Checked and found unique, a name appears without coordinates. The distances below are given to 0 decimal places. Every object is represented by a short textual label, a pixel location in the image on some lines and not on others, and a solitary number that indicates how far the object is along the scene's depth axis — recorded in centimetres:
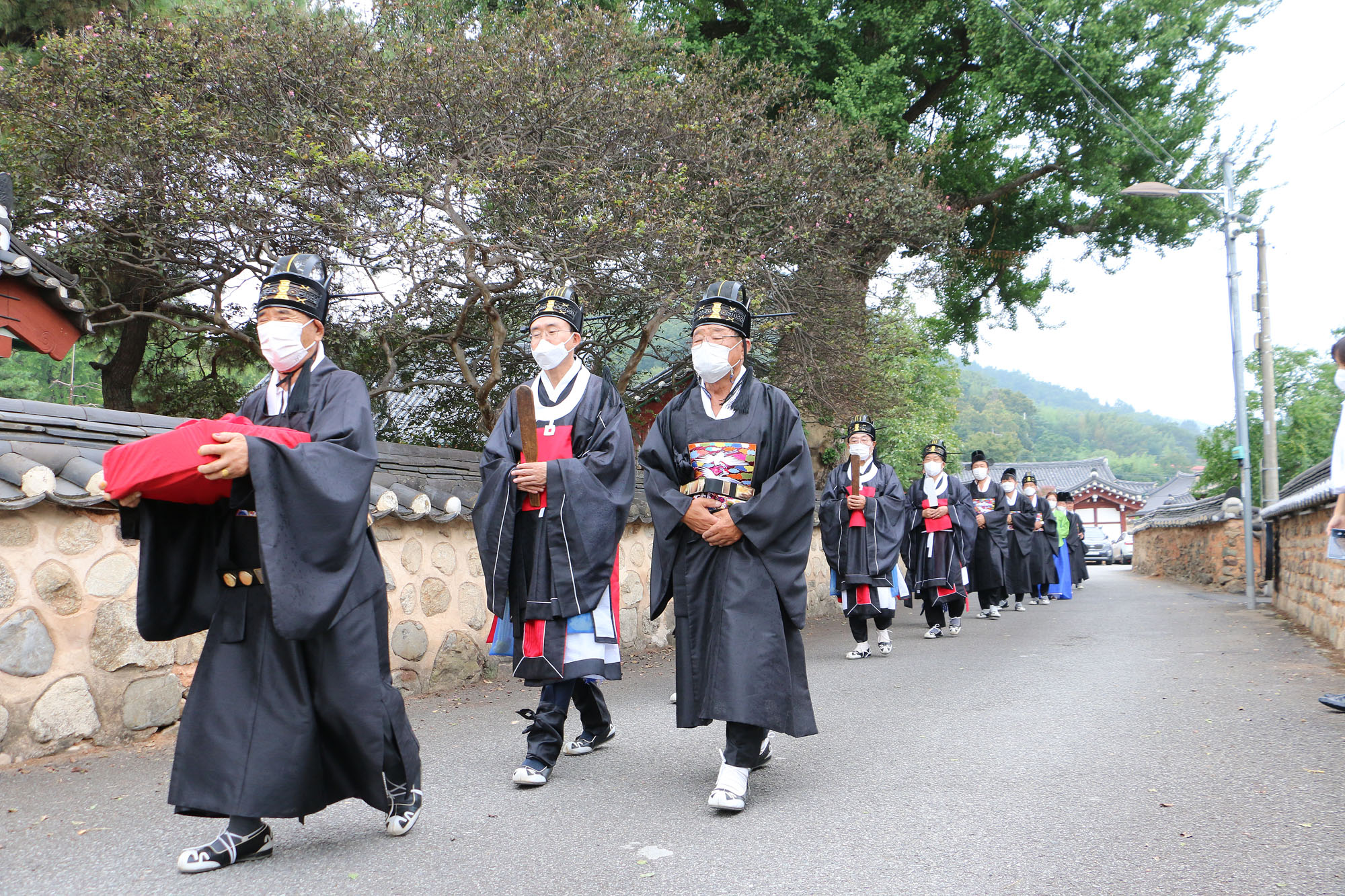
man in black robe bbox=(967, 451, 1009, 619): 1370
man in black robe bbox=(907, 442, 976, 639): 1089
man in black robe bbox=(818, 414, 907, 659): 901
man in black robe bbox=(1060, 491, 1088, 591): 2048
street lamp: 1392
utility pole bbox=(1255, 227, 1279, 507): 1591
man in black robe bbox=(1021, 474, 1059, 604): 1645
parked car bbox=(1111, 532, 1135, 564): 4544
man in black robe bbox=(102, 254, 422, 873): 316
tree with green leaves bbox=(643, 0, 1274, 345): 1456
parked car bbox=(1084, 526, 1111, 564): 4356
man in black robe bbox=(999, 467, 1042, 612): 1555
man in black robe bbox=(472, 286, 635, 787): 448
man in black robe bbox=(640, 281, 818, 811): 409
